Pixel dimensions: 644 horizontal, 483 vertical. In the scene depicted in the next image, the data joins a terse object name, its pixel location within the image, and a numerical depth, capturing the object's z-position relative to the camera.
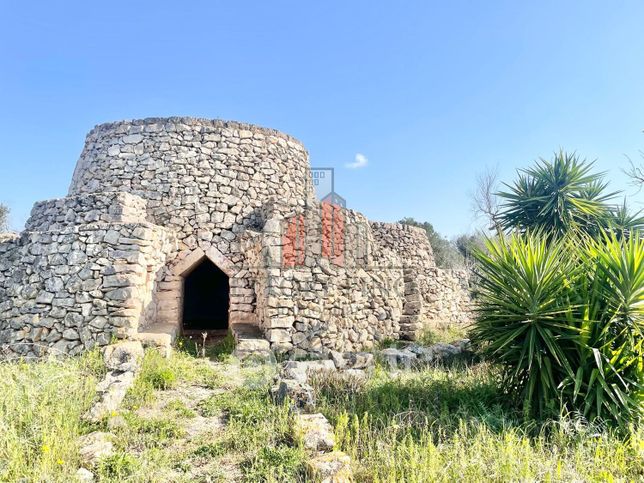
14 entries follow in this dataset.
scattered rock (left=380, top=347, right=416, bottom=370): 7.21
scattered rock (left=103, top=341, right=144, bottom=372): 5.76
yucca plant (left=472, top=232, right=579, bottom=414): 4.51
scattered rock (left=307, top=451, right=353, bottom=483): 3.11
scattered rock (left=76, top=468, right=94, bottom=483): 2.99
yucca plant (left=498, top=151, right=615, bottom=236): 8.45
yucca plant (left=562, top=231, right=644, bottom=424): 4.31
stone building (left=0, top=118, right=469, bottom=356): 7.36
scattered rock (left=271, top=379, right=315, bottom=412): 4.64
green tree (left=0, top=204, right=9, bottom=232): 19.27
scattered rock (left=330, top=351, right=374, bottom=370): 7.07
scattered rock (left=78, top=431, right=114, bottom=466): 3.29
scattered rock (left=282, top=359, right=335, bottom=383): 5.76
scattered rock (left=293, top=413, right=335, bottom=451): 3.64
